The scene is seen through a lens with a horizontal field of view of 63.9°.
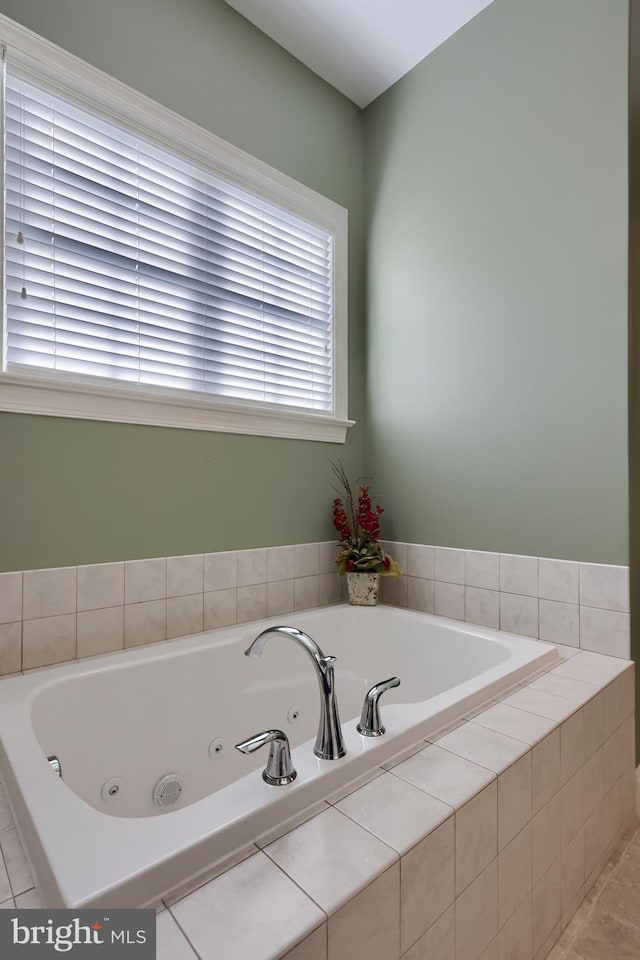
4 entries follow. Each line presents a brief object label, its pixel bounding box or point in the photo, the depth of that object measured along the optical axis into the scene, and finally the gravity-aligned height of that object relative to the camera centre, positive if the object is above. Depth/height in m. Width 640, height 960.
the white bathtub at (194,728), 0.78 -0.59
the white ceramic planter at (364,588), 2.26 -0.48
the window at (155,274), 1.56 +0.76
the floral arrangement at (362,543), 2.23 -0.28
